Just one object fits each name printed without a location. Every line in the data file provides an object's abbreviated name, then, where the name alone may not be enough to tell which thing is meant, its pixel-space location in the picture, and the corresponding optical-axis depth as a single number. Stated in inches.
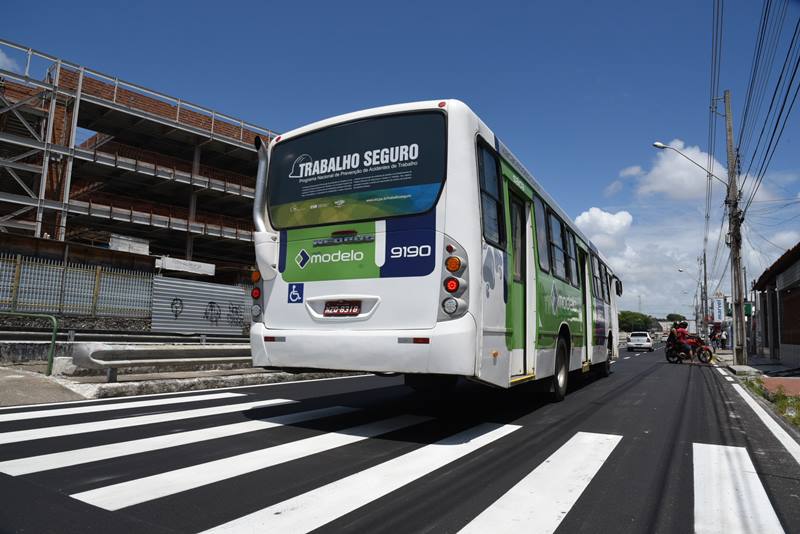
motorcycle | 896.9
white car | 1653.5
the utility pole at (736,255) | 799.1
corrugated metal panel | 838.5
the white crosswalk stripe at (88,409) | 210.9
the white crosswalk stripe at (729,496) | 120.3
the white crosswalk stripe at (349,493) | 111.1
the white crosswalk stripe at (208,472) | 123.0
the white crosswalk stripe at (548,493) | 116.2
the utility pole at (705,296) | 2089.0
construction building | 1184.8
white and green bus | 185.2
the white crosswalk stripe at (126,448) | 144.8
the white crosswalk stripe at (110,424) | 177.8
